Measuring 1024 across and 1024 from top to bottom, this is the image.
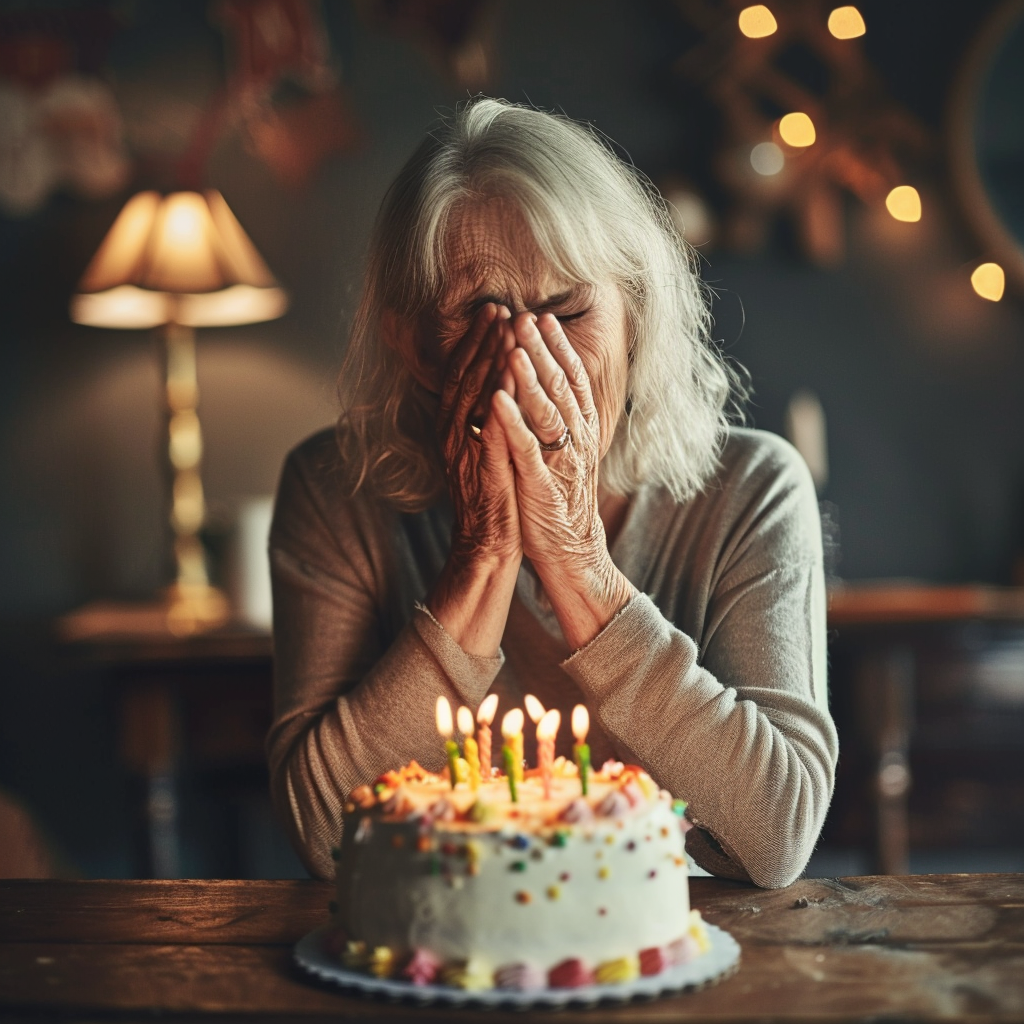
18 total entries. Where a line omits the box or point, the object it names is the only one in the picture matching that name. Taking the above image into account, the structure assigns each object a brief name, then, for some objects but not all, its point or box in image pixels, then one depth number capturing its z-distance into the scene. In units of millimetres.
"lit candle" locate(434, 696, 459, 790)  926
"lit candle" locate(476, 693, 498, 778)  1001
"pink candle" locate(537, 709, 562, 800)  959
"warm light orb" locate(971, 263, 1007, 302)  3053
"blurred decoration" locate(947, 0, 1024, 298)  2973
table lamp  2760
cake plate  806
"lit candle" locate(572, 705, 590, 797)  903
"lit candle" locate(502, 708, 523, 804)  913
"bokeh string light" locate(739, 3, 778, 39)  3006
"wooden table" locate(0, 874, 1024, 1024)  797
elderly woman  1186
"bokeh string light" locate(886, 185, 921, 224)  3057
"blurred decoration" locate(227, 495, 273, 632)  2689
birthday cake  841
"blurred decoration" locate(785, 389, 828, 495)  2850
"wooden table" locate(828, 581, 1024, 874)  2486
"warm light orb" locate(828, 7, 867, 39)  3014
